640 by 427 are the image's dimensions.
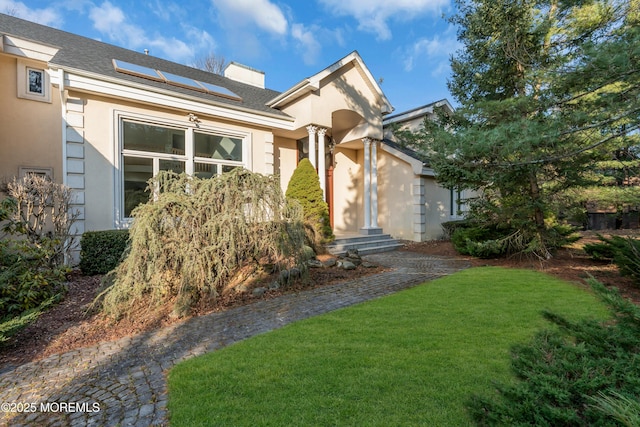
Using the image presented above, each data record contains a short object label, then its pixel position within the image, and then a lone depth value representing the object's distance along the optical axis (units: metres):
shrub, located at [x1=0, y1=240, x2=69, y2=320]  4.40
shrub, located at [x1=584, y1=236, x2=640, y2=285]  5.54
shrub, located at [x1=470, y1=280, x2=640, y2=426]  1.28
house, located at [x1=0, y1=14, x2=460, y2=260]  7.20
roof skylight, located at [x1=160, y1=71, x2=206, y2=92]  8.88
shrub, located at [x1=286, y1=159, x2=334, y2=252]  9.31
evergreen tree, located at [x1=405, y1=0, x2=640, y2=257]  4.66
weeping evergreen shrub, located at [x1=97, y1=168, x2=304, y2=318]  4.43
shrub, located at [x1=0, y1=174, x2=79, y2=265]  5.77
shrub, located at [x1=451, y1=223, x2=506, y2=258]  8.24
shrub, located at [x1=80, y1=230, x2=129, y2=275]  6.54
